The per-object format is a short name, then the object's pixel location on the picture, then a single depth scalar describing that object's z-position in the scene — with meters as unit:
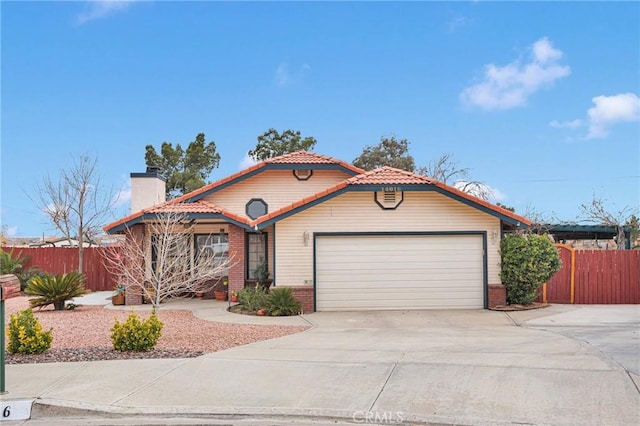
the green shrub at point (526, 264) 16.28
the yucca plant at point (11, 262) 23.03
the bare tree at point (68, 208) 26.17
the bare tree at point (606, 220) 28.30
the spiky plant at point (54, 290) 17.02
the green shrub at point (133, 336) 9.98
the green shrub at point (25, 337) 9.88
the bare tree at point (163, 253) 13.27
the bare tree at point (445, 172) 30.66
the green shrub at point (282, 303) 15.72
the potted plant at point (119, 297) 18.67
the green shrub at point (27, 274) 23.02
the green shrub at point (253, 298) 16.09
